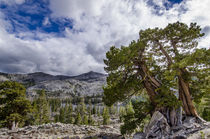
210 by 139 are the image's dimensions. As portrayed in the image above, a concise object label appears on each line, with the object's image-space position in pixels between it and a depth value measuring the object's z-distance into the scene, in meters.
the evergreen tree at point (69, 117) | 51.56
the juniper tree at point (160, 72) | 9.87
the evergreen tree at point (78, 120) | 44.25
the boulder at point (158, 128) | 9.31
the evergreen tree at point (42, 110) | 37.09
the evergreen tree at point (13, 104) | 17.00
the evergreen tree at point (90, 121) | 52.13
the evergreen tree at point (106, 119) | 51.97
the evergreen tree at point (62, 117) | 51.72
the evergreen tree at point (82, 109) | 54.21
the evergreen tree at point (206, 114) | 26.34
